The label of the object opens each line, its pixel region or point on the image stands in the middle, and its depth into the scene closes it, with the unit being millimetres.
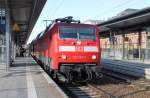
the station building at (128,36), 27984
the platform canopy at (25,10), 22938
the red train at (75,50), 15242
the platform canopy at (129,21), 25344
